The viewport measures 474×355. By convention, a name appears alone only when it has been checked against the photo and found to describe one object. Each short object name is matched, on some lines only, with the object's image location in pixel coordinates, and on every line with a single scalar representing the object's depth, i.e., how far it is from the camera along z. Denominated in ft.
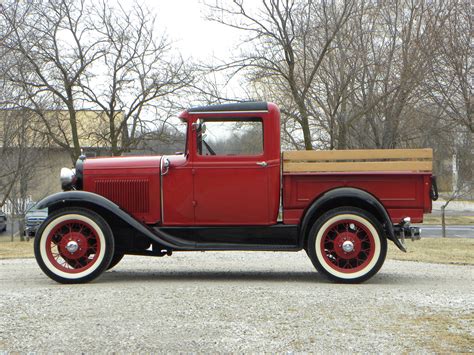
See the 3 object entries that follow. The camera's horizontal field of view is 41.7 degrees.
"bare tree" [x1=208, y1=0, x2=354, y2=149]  57.72
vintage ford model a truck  24.18
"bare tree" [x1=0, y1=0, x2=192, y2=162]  66.95
